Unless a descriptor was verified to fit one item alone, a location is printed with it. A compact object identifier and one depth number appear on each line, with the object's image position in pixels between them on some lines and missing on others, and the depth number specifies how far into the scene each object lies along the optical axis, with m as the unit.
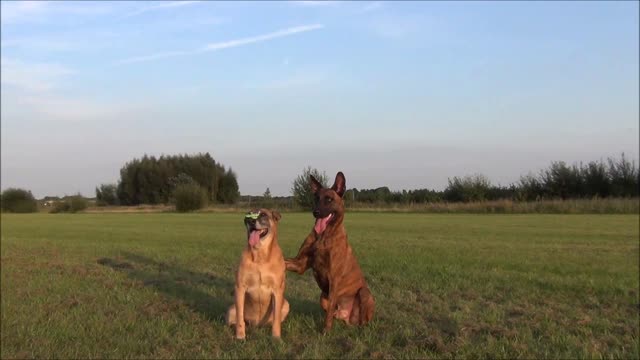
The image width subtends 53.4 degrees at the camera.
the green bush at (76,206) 40.92
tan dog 5.98
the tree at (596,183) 48.44
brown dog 6.17
